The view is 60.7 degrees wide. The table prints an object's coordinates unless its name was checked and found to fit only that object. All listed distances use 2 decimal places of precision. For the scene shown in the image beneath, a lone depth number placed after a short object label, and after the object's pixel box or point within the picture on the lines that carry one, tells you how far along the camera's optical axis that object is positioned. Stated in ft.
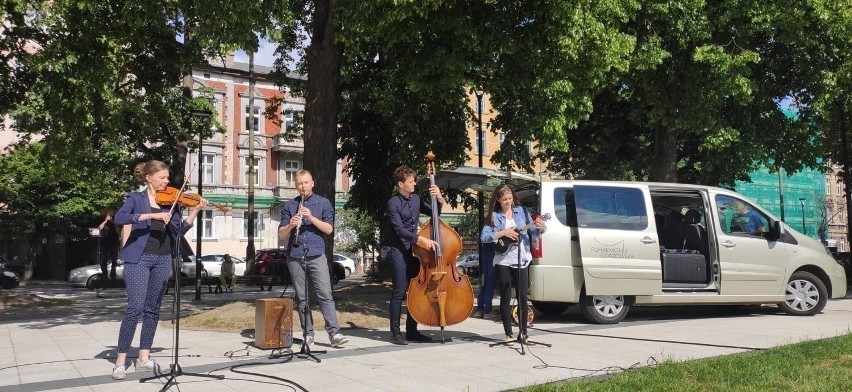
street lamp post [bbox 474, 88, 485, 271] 61.56
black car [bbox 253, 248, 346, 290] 104.78
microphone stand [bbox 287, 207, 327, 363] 24.08
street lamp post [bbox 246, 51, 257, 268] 114.79
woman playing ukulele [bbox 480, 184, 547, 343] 26.38
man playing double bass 27.04
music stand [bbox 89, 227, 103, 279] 135.90
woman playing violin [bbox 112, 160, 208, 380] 21.54
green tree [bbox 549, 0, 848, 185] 56.03
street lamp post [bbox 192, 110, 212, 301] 63.65
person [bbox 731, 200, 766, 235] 36.99
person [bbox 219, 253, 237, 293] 80.07
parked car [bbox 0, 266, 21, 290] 94.79
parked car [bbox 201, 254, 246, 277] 111.04
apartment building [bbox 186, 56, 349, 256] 153.99
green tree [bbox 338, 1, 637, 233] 34.96
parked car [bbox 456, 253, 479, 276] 127.34
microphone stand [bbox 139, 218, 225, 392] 19.62
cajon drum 25.80
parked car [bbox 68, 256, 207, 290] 99.19
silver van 34.09
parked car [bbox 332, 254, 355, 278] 130.82
